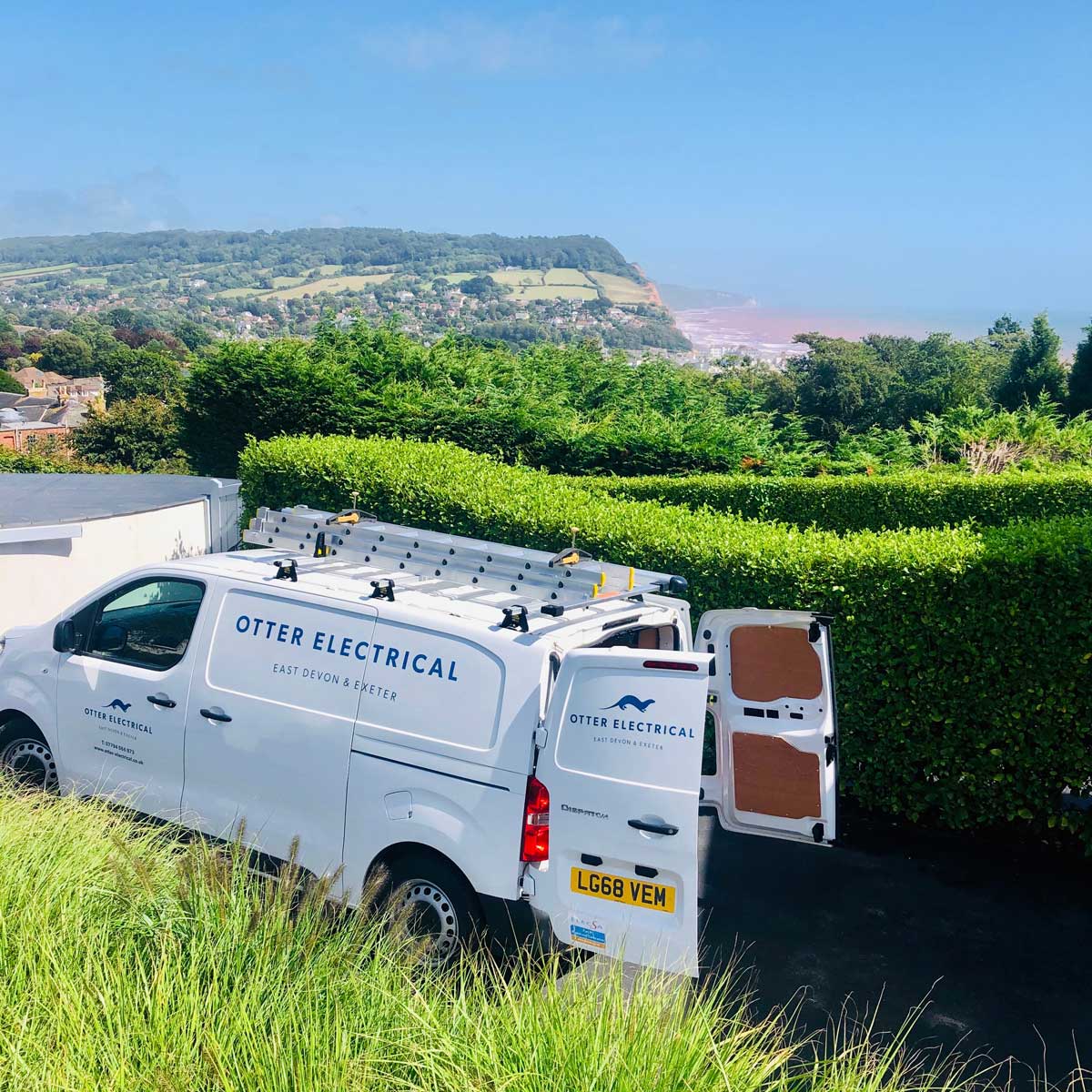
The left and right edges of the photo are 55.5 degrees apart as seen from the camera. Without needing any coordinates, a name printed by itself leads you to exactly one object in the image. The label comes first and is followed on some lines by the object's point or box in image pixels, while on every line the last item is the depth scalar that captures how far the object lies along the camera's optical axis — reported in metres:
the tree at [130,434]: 44.62
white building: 11.22
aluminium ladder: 6.11
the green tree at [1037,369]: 40.03
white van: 4.95
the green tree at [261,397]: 21.95
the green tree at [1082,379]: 38.19
